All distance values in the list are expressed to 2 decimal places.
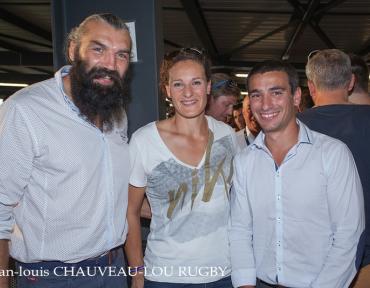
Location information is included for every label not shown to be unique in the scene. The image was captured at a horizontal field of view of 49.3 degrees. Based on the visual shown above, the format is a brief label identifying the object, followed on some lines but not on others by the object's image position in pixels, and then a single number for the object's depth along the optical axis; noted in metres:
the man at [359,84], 2.79
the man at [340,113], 2.39
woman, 2.02
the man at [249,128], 3.92
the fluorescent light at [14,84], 13.47
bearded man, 1.70
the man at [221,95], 3.24
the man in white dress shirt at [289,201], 1.90
